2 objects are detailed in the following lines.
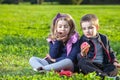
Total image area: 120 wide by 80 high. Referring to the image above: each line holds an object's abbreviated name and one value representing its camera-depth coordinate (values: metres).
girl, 7.66
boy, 7.22
